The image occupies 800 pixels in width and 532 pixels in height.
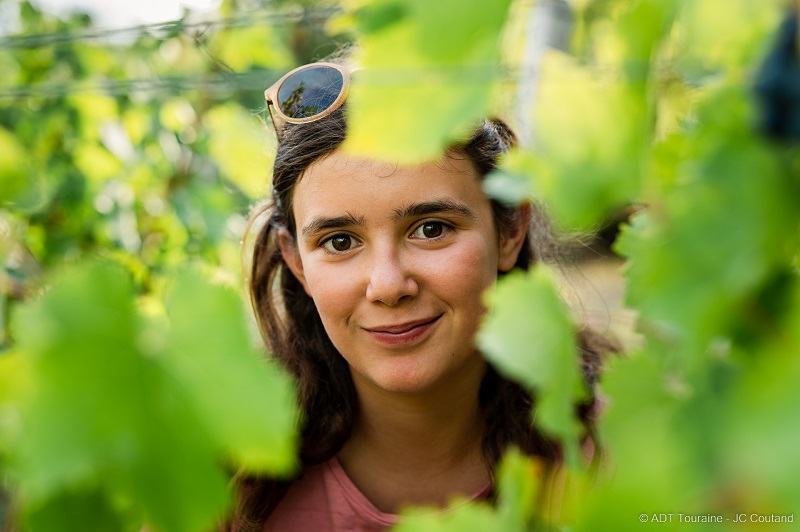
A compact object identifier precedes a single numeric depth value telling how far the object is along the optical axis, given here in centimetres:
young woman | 116
